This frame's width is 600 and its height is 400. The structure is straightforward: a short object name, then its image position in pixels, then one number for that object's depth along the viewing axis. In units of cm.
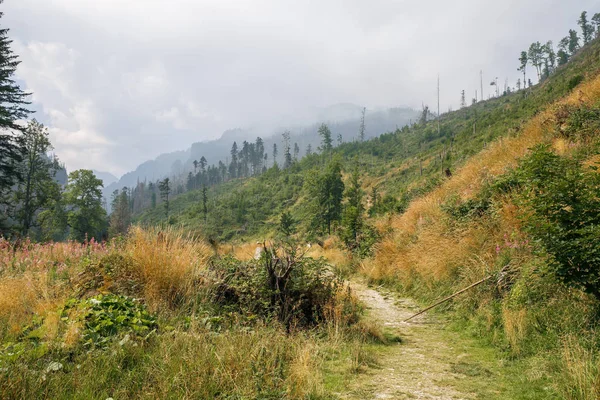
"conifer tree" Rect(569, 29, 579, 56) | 8369
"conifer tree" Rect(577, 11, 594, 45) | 8469
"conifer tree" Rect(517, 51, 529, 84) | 8575
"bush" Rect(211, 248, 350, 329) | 459
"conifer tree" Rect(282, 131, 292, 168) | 10375
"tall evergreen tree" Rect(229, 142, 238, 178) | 13938
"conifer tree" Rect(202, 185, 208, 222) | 6834
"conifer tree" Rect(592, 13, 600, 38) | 8468
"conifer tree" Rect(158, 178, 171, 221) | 9284
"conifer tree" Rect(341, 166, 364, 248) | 1406
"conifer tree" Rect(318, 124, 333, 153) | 8969
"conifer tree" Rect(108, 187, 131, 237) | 5838
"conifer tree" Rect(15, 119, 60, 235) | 2975
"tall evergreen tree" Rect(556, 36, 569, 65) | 7794
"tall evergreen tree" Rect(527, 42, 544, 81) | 8438
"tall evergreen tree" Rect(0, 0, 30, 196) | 2036
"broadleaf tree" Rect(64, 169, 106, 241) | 3697
